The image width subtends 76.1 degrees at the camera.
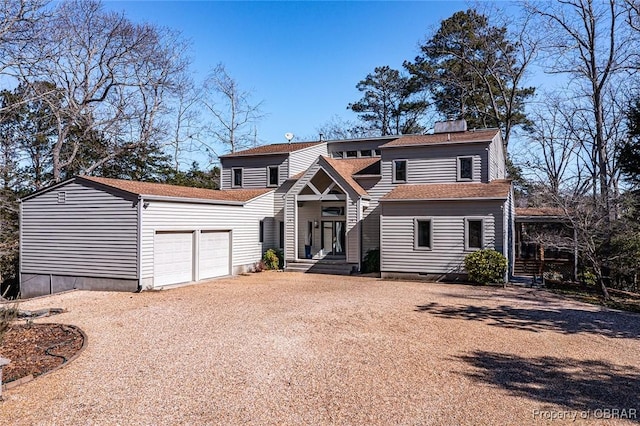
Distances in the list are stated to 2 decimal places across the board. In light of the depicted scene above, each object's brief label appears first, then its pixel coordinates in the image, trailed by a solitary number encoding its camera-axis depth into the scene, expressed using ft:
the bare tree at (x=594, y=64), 68.54
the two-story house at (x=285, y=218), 47.29
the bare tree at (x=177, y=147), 113.60
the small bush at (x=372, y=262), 63.26
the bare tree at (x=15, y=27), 50.52
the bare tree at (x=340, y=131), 130.41
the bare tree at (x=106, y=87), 81.00
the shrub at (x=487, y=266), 51.47
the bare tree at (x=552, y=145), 90.43
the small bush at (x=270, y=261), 67.87
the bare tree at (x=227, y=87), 122.52
